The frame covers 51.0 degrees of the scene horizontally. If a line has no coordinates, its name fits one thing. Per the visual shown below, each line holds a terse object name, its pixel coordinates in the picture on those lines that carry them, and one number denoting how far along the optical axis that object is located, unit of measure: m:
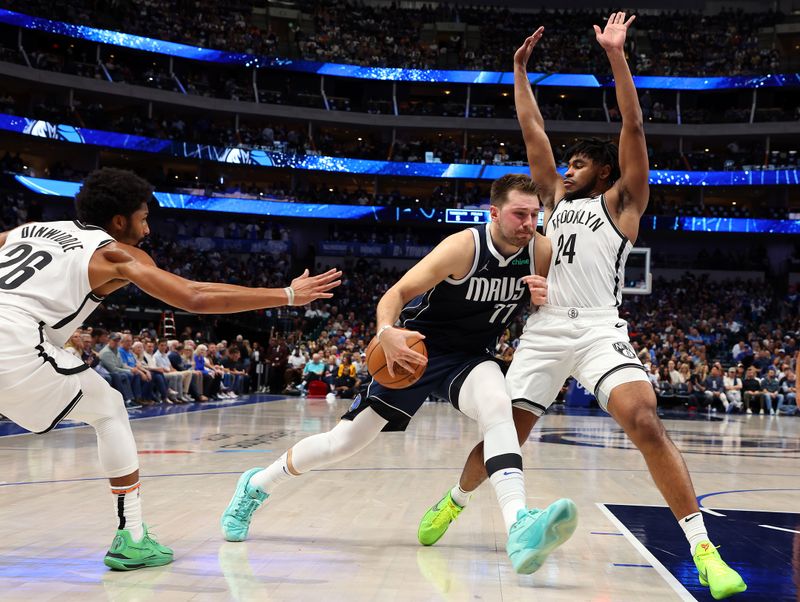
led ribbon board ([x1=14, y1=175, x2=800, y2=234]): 36.34
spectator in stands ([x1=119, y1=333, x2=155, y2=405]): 14.28
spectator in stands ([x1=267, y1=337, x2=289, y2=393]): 22.44
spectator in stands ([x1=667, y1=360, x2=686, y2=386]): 20.47
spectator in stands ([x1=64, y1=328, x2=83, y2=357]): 12.06
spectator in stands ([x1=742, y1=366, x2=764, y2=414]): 20.44
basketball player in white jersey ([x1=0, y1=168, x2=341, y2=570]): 3.33
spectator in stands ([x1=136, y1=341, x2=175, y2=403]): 15.27
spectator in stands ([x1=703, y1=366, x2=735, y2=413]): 20.25
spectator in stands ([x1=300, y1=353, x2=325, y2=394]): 21.36
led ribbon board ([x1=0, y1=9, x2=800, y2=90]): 37.50
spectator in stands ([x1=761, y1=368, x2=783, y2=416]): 20.28
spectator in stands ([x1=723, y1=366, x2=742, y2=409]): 20.48
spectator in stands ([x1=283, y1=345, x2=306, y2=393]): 22.19
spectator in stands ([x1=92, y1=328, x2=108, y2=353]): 13.55
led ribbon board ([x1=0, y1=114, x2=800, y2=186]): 34.78
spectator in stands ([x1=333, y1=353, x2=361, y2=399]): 20.84
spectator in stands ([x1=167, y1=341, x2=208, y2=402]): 16.55
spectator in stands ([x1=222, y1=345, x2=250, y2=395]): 20.16
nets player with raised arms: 3.75
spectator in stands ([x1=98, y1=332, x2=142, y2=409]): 13.44
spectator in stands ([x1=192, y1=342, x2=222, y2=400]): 17.34
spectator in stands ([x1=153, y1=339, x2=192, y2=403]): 15.89
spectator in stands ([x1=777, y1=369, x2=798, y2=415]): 20.41
